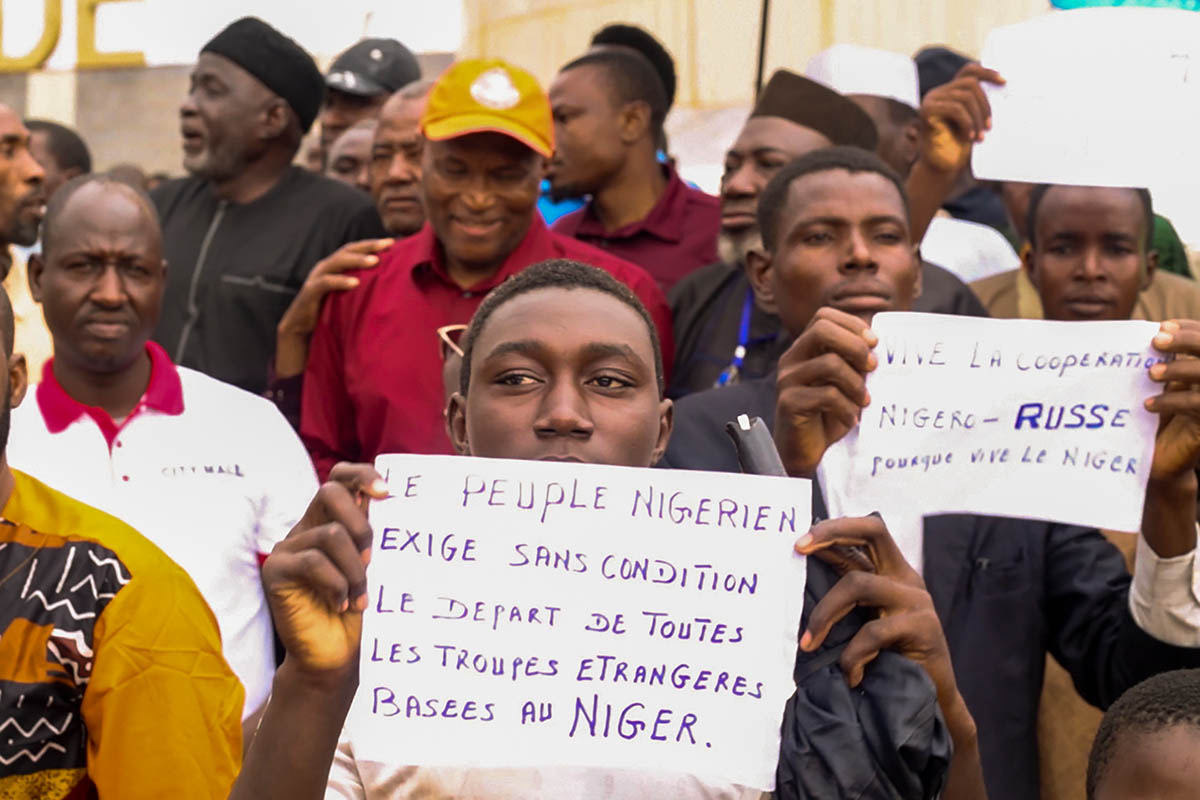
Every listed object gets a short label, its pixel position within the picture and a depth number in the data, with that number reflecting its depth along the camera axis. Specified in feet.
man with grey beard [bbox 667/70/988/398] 16.12
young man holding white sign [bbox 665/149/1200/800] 11.03
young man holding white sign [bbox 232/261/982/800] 7.79
